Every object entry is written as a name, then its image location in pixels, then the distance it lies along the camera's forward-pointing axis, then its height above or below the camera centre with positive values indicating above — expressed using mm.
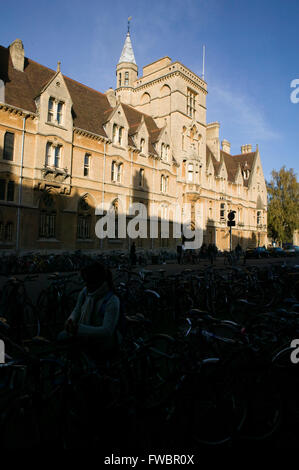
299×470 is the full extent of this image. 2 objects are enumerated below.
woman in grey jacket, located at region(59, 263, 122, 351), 2816 -669
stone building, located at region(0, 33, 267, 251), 19844 +8396
